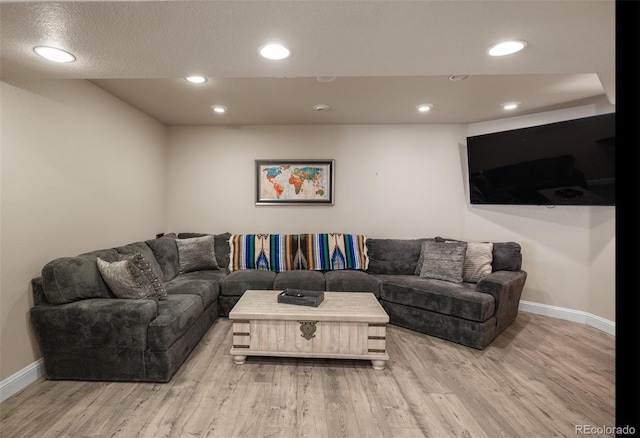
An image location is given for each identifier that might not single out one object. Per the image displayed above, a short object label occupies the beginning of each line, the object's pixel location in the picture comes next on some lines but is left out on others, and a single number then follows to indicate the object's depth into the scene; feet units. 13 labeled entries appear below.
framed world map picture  12.74
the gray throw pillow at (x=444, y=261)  10.19
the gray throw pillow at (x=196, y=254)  11.07
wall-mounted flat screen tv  8.61
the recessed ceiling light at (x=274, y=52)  5.00
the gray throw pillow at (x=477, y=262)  10.07
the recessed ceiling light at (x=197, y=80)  7.73
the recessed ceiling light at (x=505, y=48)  4.86
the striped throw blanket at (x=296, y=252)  11.63
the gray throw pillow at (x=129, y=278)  6.95
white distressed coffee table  7.11
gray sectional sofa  6.34
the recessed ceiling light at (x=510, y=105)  9.89
